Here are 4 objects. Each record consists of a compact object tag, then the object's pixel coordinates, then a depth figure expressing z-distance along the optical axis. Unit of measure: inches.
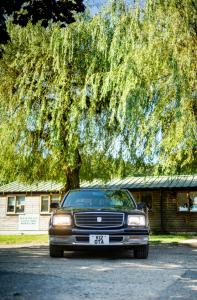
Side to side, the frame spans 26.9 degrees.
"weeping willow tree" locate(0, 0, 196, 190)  496.1
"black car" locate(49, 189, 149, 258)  358.3
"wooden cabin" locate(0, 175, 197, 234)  1077.1
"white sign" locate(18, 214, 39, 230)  1285.7
